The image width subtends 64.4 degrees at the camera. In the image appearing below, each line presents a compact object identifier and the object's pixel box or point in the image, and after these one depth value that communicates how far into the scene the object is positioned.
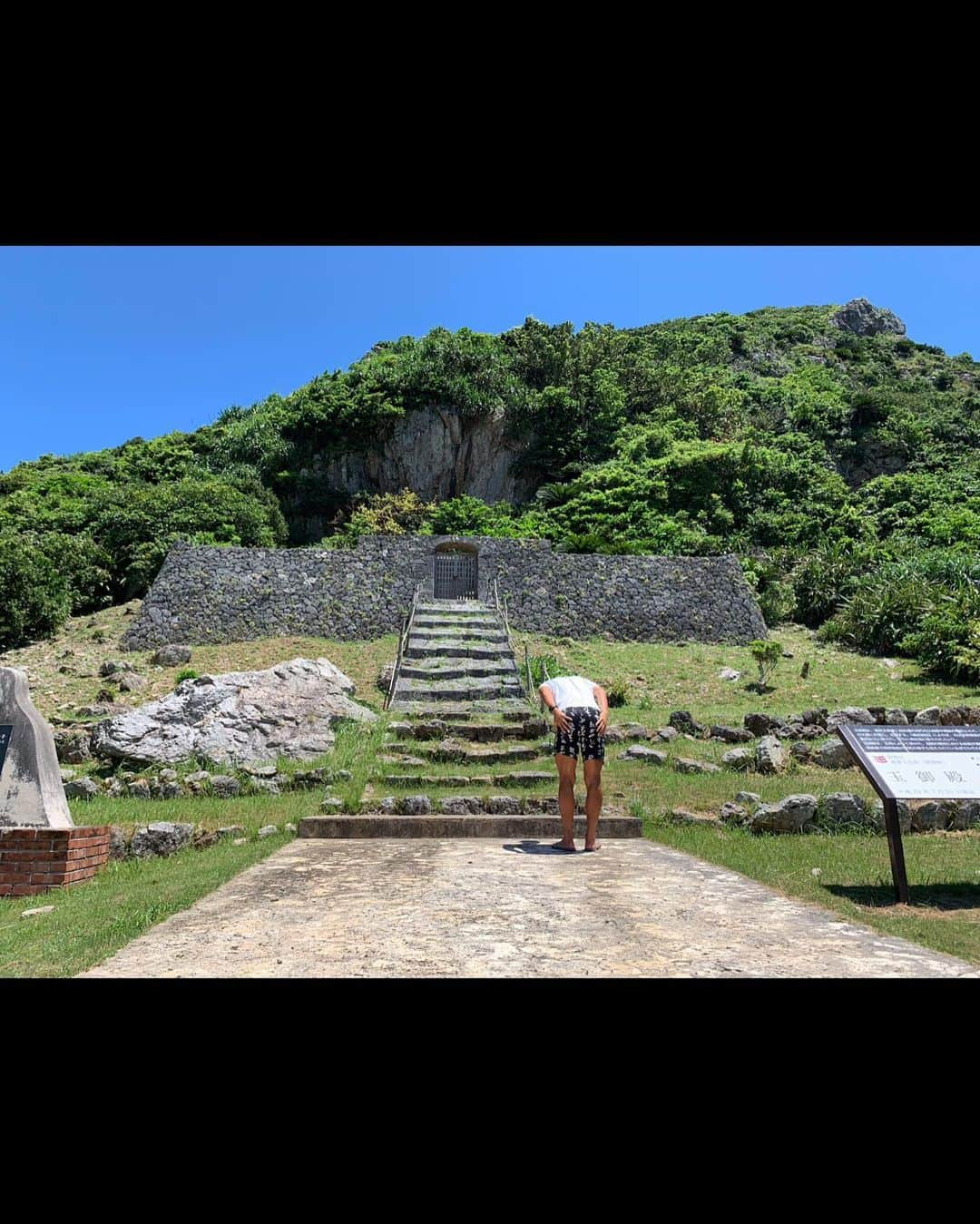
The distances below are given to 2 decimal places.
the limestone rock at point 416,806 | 7.20
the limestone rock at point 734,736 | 10.46
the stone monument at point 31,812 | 4.85
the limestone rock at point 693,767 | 8.80
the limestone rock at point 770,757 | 8.78
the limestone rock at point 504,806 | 7.35
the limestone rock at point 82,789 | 7.92
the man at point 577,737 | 5.59
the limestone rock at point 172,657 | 15.42
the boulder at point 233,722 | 8.88
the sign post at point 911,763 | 4.17
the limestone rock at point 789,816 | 6.41
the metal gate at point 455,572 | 19.89
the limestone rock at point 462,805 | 7.29
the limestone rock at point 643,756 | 9.20
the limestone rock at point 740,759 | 8.93
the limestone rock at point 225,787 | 7.96
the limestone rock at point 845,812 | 6.43
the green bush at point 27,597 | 16.94
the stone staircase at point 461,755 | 6.83
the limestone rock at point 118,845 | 5.84
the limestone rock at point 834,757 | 8.95
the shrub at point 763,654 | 14.64
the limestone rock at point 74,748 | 8.87
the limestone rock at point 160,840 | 5.91
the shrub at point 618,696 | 13.23
